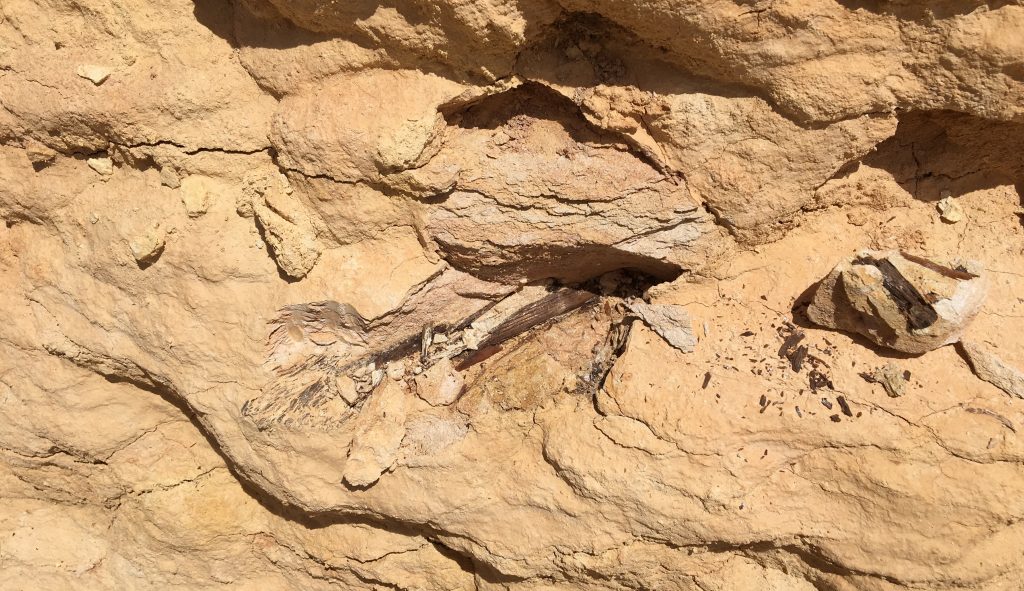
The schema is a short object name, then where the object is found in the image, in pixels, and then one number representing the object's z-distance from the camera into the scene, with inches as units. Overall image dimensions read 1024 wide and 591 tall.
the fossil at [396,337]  18.5
